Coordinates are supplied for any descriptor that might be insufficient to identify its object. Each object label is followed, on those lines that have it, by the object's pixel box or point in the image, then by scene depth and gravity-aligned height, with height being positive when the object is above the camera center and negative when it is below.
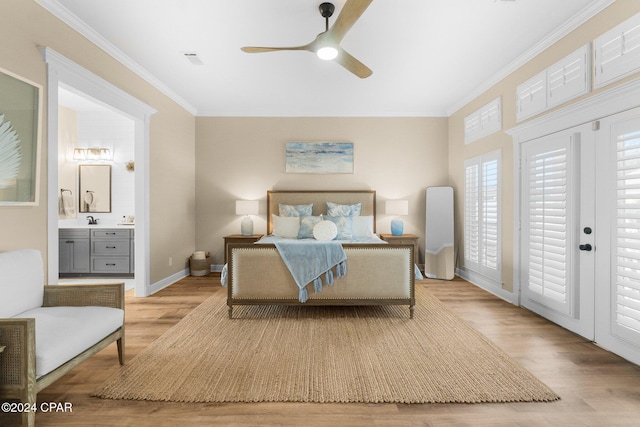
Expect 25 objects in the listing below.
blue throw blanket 3.22 -0.50
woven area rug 1.99 -1.12
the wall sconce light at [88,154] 5.47 +1.00
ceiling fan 2.17 +1.37
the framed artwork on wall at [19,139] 2.24 +0.54
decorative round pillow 4.80 -0.28
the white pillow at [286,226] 5.18 -0.23
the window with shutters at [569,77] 2.79 +1.25
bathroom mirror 5.50 +0.42
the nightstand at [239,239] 5.27 -0.44
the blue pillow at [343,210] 5.41 +0.03
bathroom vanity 5.02 -0.60
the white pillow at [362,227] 5.18 -0.25
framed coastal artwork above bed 5.73 +0.98
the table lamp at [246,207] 5.42 +0.08
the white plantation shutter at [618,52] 2.35 +1.24
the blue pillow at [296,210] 5.42 +0.03
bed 3.26 -0.69
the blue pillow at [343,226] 4.99 -0.22
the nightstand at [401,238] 5.31 -0.44
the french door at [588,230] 2.38 -0.16
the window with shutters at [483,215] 4.20 -0.05
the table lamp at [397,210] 5.44 +0.03
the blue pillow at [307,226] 5.14 -0.23
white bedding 4.81 -0.42
